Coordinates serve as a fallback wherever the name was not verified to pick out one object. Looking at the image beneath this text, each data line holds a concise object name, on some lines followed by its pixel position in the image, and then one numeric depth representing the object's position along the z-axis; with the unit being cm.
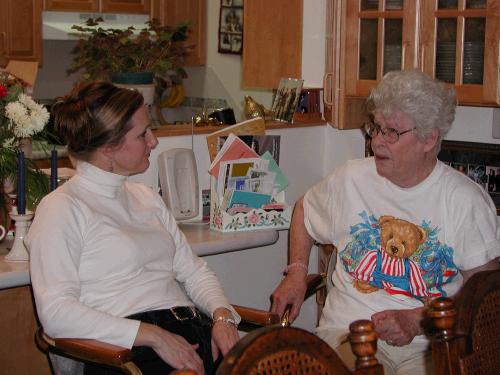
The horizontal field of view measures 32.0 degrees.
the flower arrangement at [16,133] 232
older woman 224
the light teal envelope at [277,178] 288
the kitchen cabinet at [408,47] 257
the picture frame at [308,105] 321
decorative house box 275
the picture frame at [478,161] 285
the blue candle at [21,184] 229
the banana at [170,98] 504
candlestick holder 230
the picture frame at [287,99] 316
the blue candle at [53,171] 239
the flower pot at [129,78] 307
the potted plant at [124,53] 310
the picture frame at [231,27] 469
